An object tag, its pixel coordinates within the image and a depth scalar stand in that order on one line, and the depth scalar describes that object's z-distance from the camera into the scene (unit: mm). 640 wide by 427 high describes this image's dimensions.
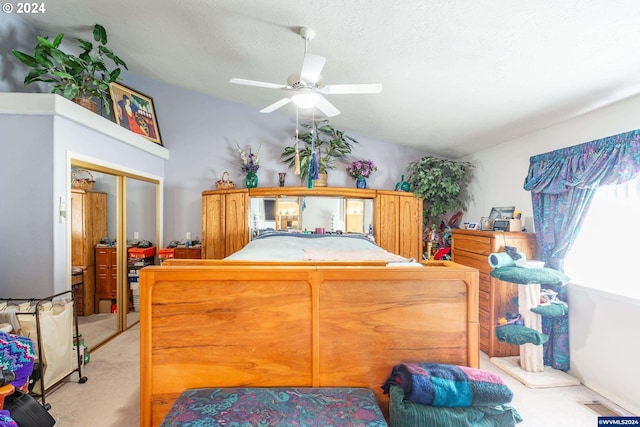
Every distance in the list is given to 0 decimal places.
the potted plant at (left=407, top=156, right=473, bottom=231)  3930
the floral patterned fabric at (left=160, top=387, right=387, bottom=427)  1166
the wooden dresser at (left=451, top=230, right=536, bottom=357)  2791
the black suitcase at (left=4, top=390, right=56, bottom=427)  1337
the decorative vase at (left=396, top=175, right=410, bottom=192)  4383
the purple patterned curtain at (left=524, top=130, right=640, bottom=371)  2070
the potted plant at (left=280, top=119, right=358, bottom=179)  4258
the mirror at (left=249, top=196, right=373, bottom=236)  4246
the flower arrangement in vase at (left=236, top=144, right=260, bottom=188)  4363
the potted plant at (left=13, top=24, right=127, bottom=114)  2605
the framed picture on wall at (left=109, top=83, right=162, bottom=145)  3838
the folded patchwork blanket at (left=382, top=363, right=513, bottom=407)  1232
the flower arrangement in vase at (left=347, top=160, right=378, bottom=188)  4371
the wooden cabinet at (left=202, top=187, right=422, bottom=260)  4160
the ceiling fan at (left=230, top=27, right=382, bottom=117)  2041
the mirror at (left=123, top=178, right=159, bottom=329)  3535
